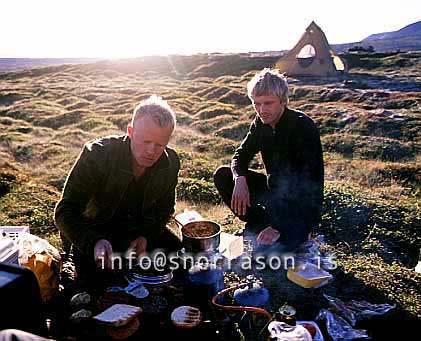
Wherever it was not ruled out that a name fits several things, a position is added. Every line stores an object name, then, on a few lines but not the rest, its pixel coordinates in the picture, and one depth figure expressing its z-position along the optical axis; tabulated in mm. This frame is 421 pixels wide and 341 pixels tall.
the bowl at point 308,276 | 2977
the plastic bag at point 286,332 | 2018
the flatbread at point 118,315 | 2250
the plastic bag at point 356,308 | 2693
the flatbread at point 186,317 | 2336
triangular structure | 23875
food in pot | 3187
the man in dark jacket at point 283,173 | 3270
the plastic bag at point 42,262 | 2740
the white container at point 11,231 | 3129
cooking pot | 3016
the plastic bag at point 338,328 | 2494
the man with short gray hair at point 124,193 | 2682
